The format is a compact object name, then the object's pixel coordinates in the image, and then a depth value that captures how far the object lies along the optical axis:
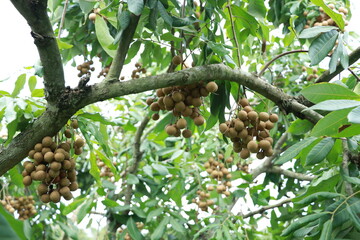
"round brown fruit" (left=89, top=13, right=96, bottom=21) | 4.81
